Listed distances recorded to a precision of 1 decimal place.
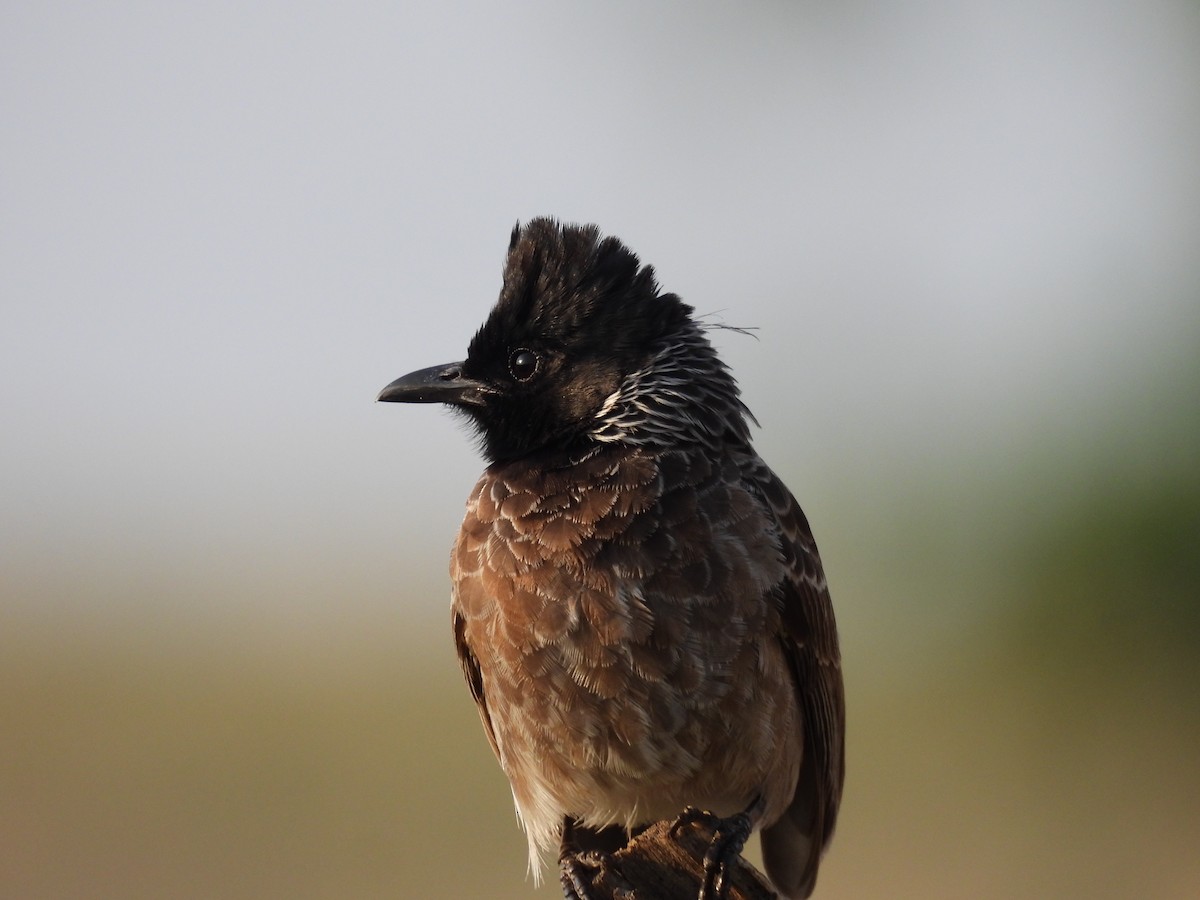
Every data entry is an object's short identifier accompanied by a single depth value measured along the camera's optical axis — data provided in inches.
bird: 325.7
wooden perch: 309.1
